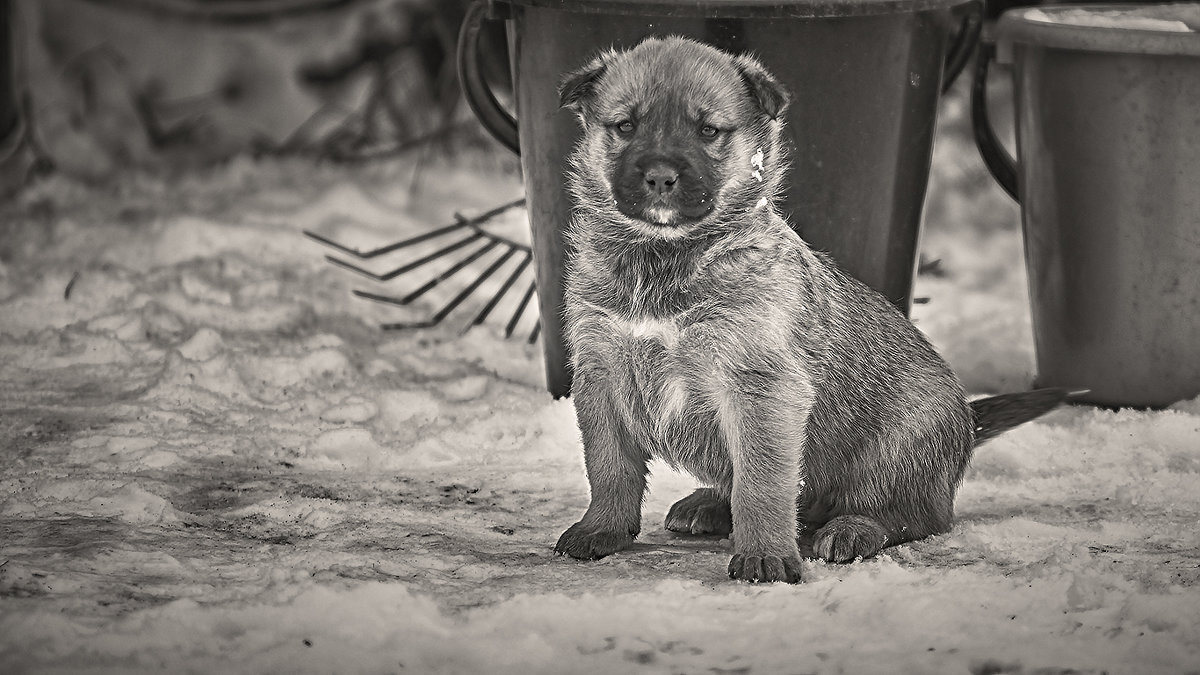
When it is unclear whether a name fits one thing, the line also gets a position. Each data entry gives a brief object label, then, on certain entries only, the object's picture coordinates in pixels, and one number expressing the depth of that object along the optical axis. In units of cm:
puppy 621
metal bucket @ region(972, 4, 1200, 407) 840
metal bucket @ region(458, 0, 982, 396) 781
